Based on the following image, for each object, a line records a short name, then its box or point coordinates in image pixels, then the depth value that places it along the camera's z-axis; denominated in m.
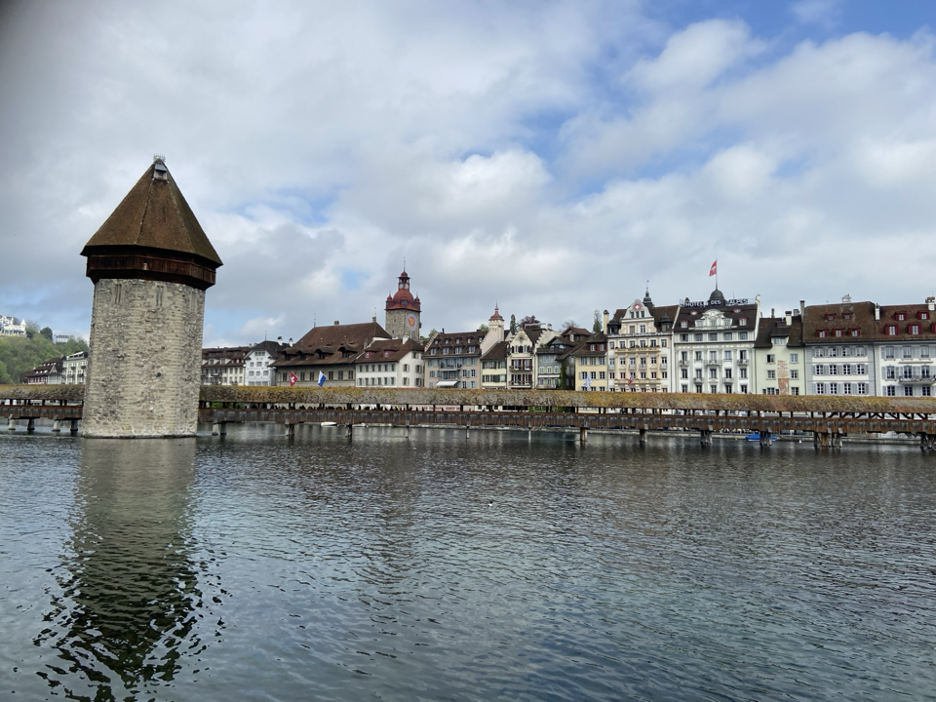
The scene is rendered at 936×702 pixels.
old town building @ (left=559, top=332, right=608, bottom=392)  77.69
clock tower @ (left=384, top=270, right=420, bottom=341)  103.62
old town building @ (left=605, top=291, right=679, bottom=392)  74.38
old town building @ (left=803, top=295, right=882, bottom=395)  65.31
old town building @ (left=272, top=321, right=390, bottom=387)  93.44
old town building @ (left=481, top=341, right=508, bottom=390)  85.54
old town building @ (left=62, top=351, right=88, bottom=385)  134.50
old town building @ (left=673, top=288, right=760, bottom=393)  70.56
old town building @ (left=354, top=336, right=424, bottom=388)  88.94
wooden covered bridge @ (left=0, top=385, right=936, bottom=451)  51.56
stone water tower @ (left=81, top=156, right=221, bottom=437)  47.97
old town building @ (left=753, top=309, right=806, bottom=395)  68.06
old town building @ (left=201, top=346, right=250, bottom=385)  122.94
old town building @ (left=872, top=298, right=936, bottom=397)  63.06
